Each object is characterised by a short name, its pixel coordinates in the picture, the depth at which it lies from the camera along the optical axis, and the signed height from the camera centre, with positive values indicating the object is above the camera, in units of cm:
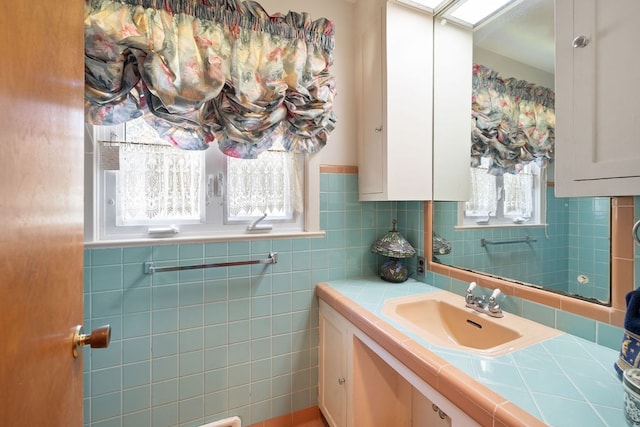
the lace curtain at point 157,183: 132 +14
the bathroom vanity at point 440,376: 64 -46
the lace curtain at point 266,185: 152 +14
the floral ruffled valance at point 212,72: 110 +62
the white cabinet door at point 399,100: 144 +60
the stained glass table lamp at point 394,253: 159 -26
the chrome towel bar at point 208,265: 131 -28
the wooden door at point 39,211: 36 +0
